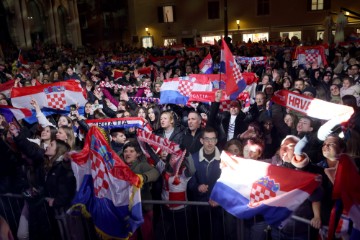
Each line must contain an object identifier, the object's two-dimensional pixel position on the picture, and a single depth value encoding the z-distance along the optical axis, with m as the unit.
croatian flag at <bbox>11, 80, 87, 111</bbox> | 7.11
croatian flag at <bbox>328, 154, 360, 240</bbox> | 3.02
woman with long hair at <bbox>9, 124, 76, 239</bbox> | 4.15
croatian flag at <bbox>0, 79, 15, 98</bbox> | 8.64
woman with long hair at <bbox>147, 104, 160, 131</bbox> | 6.77
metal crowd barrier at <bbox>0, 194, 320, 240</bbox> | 3.95
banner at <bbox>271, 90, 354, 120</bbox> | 4.64
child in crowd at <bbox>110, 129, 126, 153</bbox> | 5.45
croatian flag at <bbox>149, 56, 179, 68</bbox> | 15.12
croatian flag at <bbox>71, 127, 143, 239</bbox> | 3.93
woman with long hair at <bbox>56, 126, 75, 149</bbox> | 4.97
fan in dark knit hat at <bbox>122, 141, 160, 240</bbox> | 4.23
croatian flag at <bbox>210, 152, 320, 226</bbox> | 3.38
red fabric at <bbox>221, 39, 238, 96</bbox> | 6.31
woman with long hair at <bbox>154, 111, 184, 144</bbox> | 5.73
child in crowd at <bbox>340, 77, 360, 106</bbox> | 7.55
